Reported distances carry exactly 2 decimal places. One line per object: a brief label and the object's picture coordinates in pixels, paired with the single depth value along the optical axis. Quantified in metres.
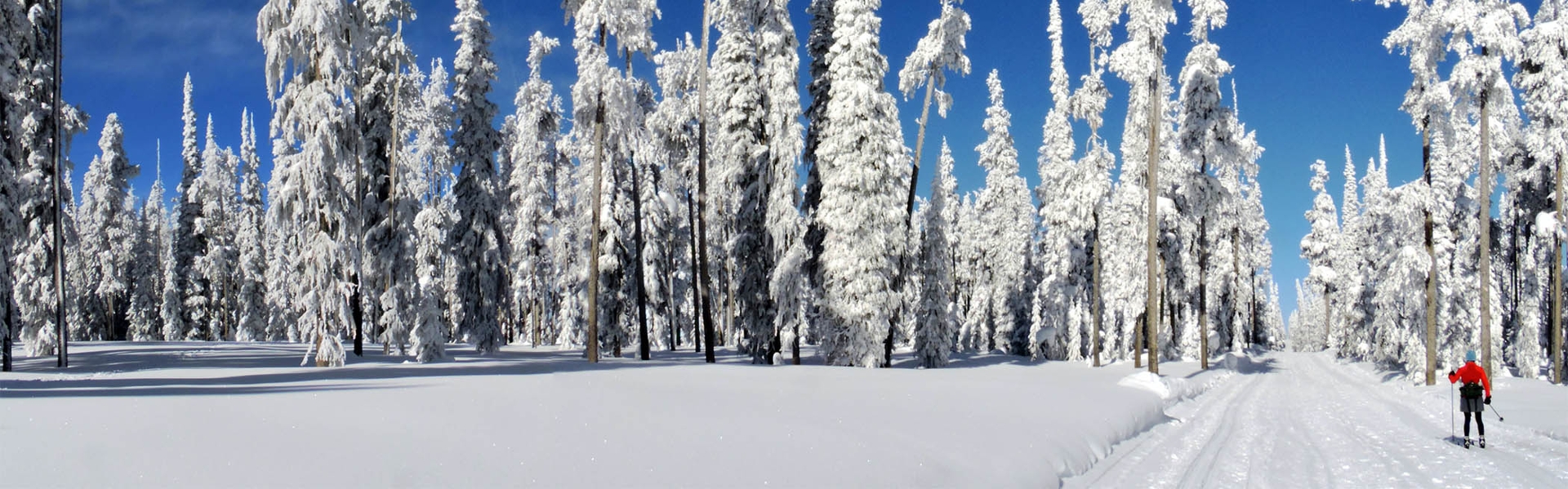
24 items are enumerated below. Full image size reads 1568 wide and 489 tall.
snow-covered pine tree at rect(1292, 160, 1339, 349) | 66.88
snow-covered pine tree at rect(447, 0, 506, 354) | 31.27
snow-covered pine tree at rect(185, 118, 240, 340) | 55.53
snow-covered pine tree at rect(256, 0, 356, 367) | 18.94
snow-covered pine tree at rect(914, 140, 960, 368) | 29.42
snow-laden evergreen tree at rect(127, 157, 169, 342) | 58.19
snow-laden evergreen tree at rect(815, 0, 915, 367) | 24.89
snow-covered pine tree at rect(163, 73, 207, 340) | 55.06
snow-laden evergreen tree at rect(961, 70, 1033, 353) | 44.94
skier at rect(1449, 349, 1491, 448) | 13.21
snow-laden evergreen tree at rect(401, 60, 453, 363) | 23.89
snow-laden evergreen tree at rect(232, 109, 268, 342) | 54.44
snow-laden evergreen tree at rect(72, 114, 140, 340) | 48.70
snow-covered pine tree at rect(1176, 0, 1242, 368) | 29.00
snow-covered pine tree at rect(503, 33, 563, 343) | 39.62
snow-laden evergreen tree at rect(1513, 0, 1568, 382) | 24.80
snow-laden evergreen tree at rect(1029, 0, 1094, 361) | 37.25
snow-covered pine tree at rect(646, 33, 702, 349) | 34.09
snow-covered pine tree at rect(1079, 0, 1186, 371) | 25.75
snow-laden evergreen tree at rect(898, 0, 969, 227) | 27.88
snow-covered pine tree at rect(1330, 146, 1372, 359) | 46.81
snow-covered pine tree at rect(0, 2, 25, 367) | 18.98
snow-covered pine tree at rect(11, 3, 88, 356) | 20.94
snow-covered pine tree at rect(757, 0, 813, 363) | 24.95
